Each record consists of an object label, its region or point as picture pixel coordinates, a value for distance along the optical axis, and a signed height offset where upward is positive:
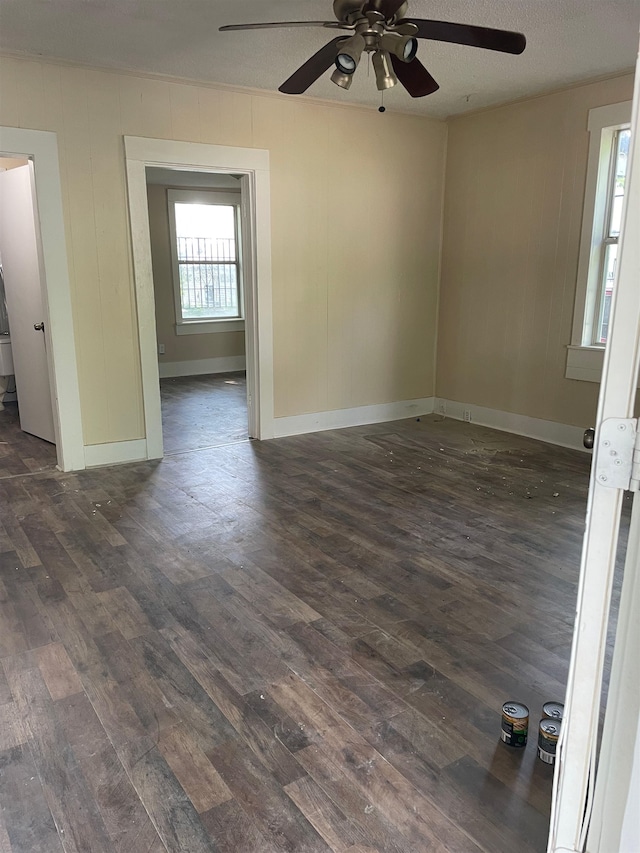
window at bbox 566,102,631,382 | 4.32 +0.31
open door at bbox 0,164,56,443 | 4.45 -0.14
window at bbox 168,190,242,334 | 7.93 +0.26
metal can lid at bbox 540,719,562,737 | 1.69 -1.20
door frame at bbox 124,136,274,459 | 4.22 +0.17
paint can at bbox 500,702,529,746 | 1.76 -1.24
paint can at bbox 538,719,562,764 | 1.70 -1.23
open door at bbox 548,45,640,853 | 0.96 -0.57
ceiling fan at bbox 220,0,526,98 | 2.60 +1.02
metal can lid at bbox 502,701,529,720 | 1.77 -1.21
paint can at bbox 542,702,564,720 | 1.75 -1.20
